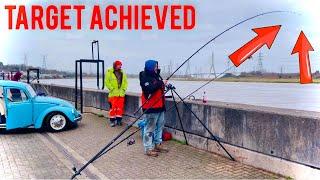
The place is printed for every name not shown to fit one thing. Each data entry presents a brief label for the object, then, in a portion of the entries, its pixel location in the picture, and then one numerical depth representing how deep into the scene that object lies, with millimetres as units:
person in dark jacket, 5302
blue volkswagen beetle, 7525
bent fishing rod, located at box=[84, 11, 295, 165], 4797
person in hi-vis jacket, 8044
